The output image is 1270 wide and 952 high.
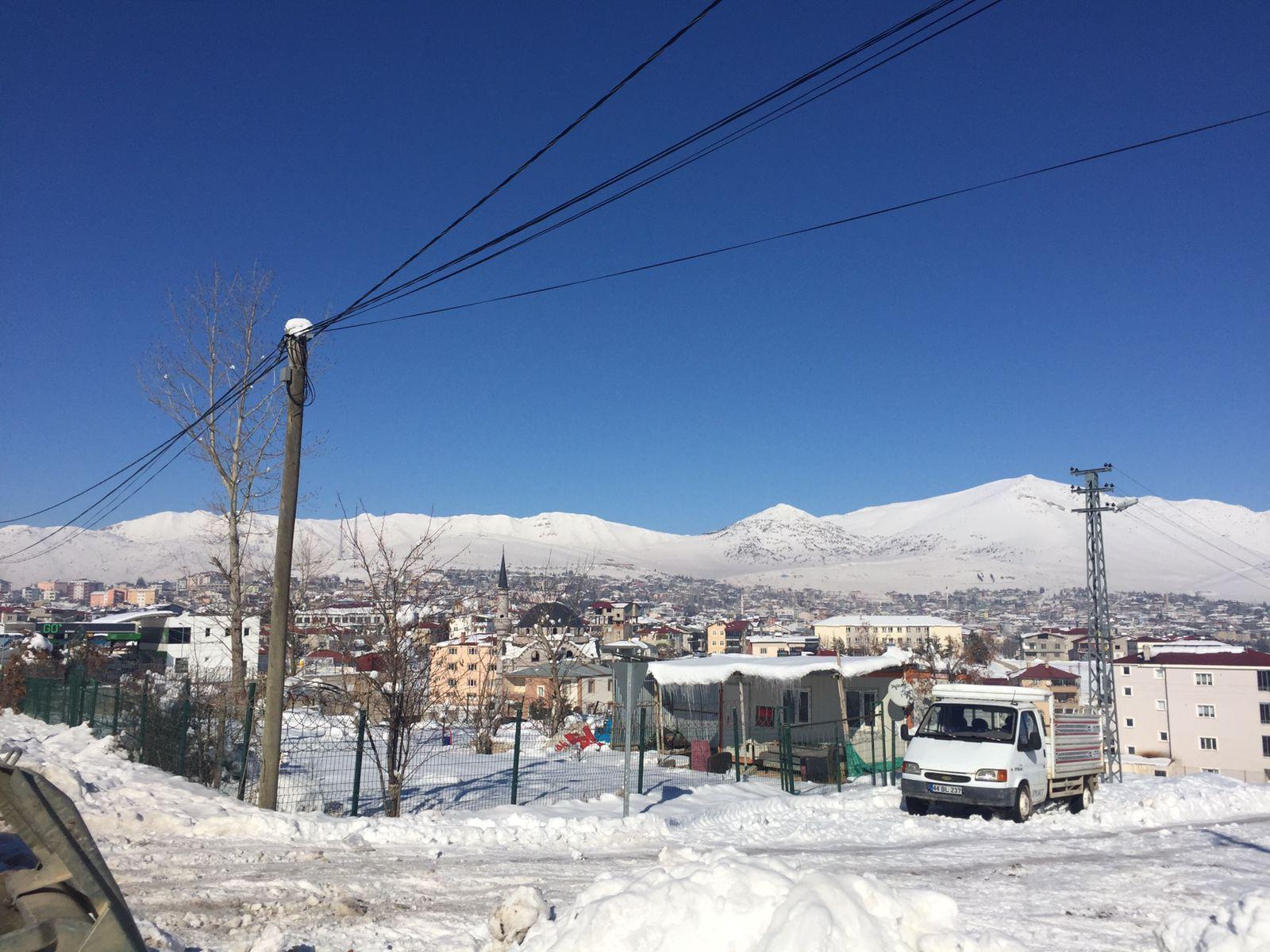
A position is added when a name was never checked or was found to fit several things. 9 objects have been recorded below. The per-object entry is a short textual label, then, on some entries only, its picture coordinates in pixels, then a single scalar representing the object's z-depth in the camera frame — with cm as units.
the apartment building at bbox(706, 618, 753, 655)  16895
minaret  14088
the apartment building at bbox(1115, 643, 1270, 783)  6638
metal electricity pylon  3072
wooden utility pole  1262
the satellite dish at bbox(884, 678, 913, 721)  2005
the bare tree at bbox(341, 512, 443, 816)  1348
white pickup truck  1464
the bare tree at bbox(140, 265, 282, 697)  2445
